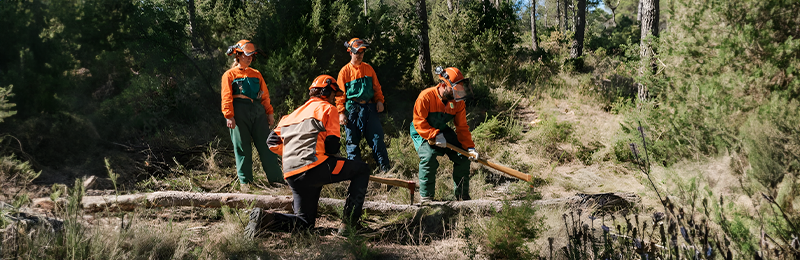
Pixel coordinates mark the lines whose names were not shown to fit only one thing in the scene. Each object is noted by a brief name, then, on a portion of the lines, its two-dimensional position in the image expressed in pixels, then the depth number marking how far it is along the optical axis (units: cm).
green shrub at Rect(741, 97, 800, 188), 360
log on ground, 432
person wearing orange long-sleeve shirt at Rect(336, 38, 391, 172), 580
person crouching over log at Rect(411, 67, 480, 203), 470
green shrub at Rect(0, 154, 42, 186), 565
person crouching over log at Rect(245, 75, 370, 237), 374
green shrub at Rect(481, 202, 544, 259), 339
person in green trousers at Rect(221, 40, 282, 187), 516
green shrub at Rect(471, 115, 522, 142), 714
